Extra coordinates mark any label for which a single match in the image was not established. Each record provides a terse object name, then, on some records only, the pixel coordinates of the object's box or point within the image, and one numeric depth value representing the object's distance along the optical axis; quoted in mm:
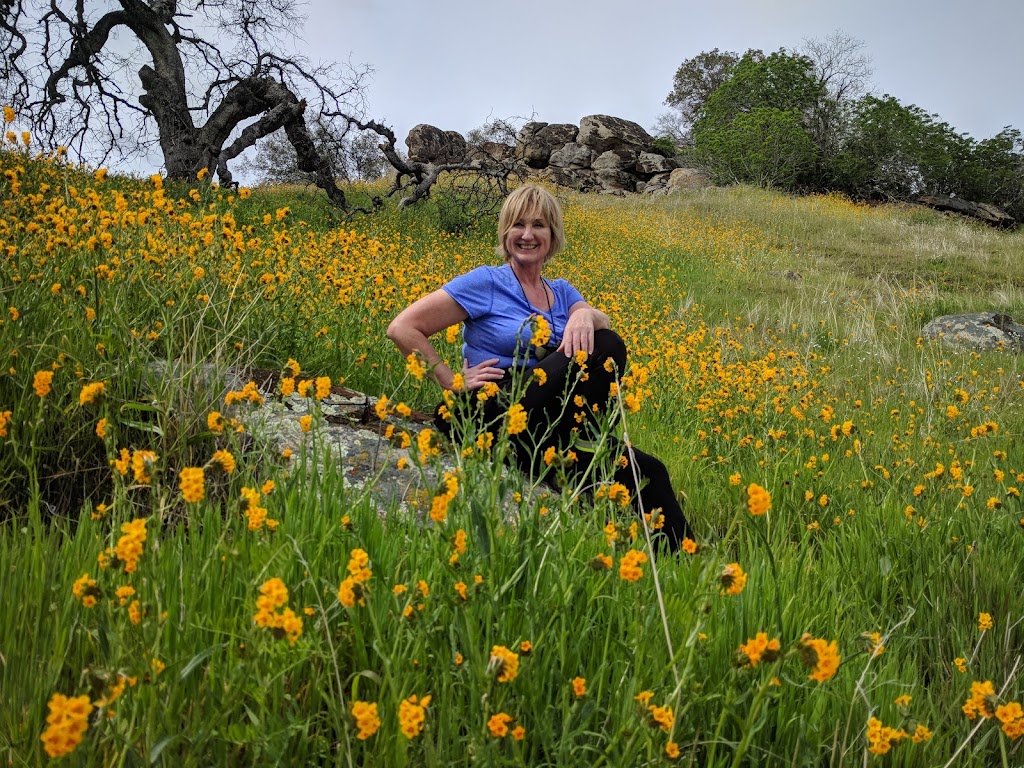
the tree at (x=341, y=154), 12031
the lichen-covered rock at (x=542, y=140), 29172
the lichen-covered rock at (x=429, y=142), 25797
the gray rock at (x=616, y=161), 27641
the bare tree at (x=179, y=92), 11297
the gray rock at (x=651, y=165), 28156
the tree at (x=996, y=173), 30281
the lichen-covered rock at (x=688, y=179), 25448
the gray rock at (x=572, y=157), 28141
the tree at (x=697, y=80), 43375
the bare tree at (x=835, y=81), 34781
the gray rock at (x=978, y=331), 7016
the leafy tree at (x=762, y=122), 27828
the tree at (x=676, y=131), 39688
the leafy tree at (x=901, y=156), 30297
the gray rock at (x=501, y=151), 27406
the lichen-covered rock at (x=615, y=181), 26755
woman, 2688
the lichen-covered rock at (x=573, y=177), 26484
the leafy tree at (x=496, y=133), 15984
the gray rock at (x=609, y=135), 28719
